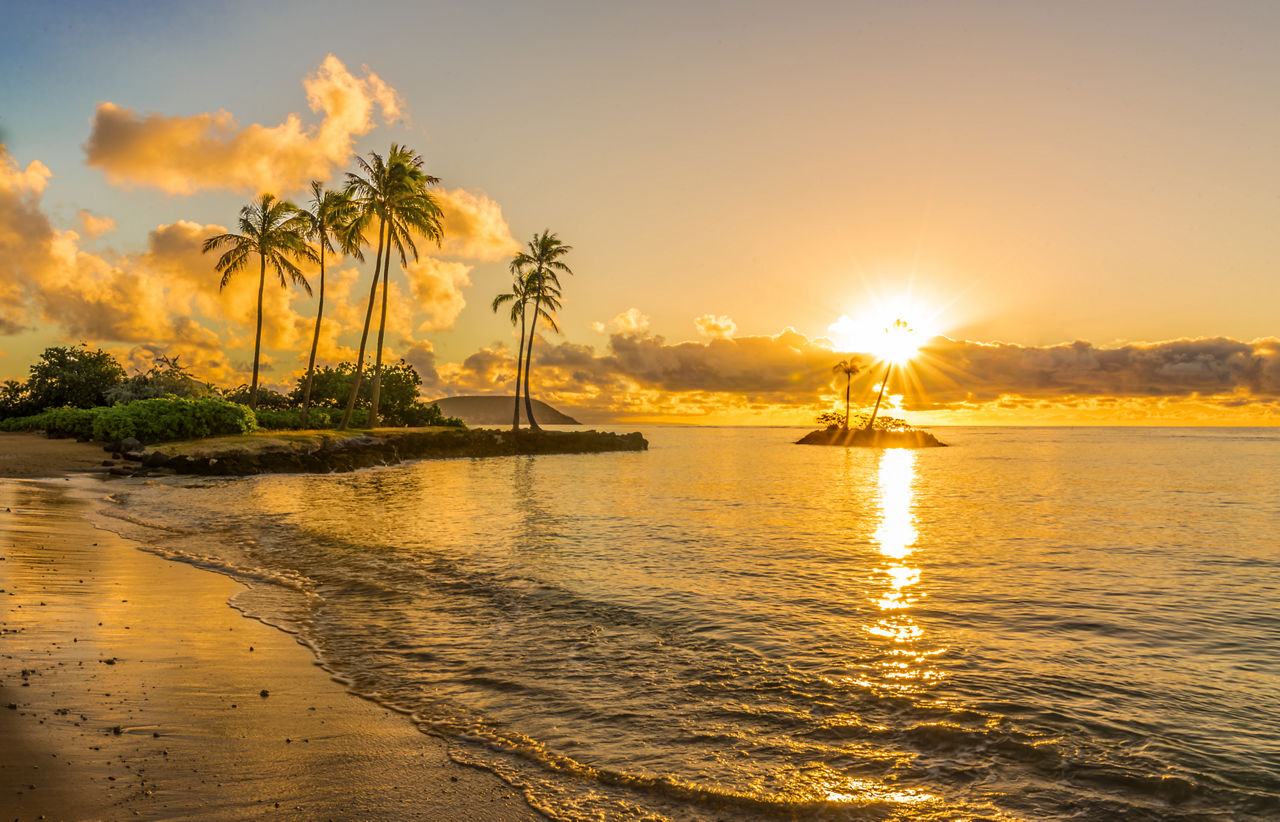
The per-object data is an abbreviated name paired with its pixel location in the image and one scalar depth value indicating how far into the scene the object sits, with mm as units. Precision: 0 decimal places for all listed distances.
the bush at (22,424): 48834
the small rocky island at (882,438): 128500
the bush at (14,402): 54688
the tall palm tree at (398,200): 48531
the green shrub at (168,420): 40375
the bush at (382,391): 67125
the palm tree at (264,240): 50844
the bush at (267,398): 63219
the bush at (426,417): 71375
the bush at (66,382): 54438
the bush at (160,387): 53469
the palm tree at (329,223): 49344
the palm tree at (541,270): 69250
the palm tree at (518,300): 69688
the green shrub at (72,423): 44406
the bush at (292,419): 54031
